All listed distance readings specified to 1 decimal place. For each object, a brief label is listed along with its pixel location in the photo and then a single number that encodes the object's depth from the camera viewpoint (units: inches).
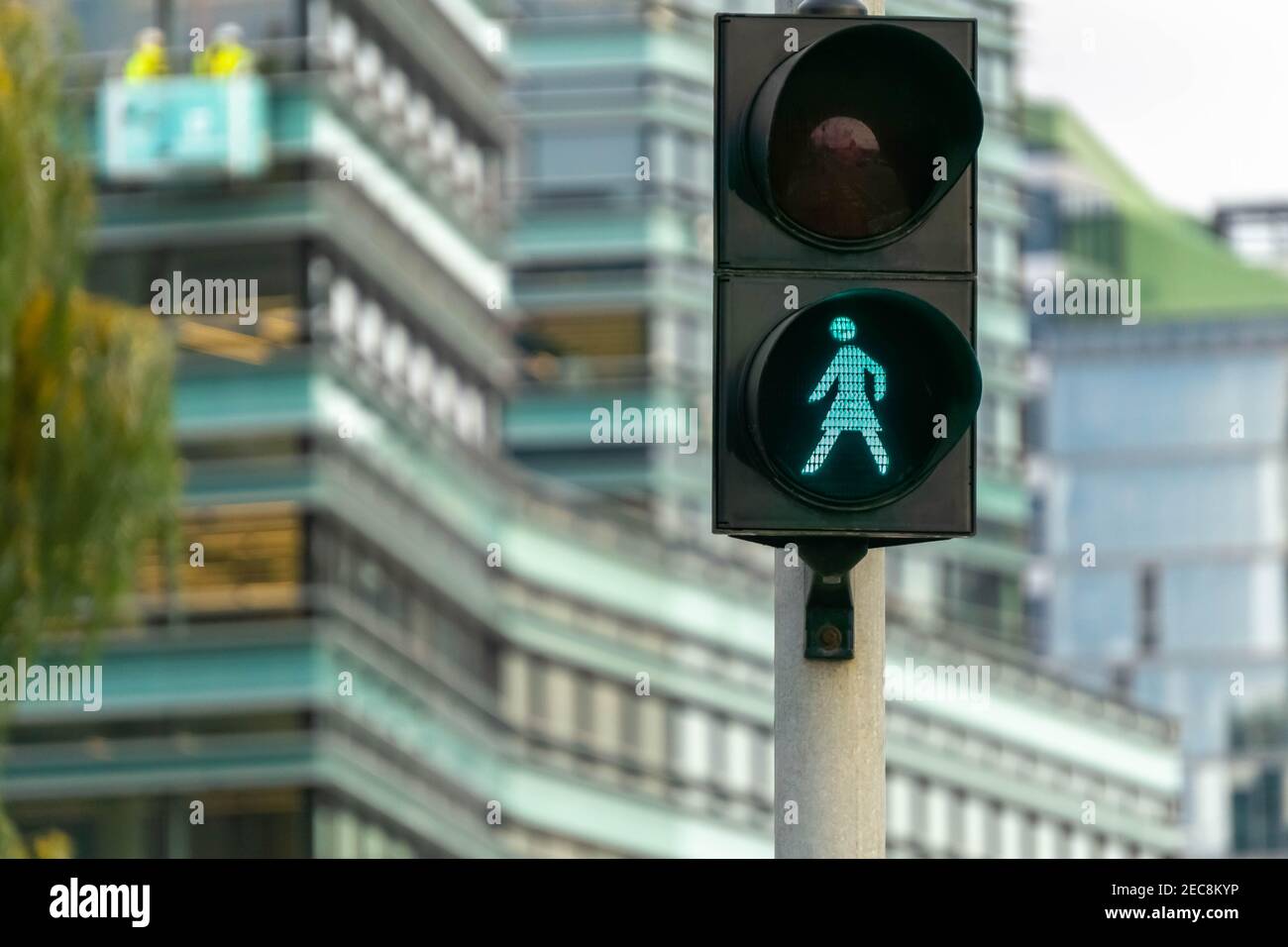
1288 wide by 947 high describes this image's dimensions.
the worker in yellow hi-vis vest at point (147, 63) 1878.7
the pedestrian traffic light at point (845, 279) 223.8
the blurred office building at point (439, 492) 1867.6
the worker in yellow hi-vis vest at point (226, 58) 1894.9
